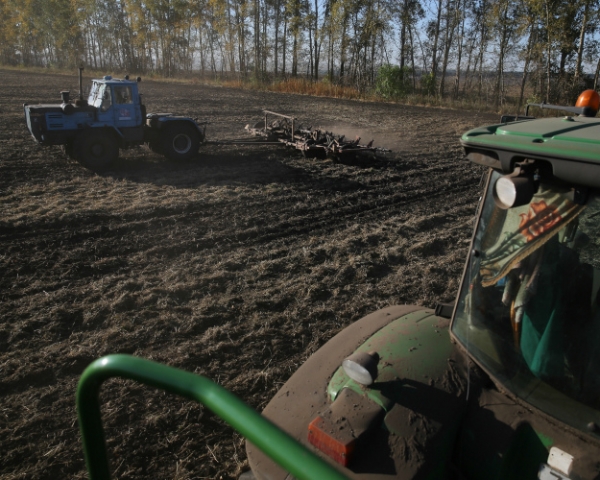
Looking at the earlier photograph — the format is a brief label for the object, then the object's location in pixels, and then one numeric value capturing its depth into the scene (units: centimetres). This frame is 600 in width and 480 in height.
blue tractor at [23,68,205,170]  1001
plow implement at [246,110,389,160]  1114
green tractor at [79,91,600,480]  166
